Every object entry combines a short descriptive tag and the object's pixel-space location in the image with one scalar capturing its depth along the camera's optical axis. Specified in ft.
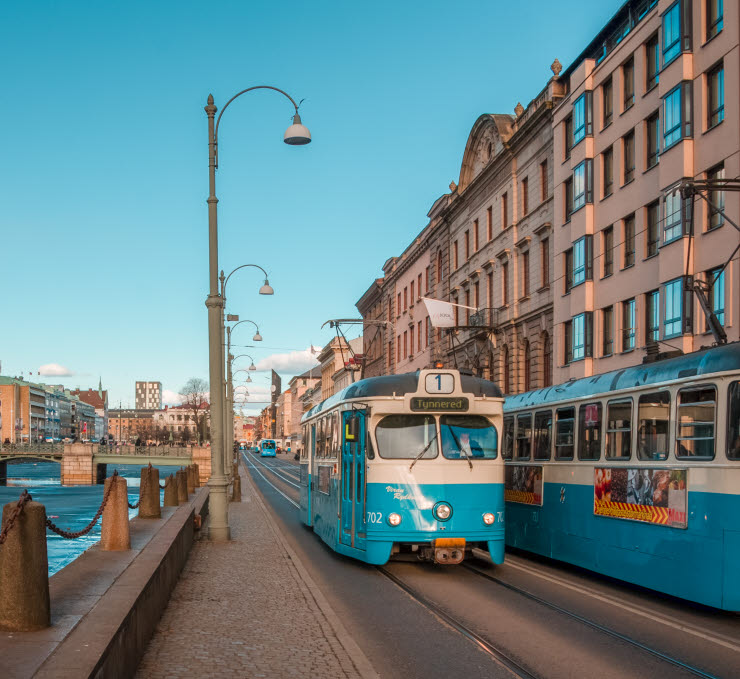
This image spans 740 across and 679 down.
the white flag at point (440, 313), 144.05
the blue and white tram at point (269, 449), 446.44
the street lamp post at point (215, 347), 59.98
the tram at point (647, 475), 33.09
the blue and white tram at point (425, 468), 44.96
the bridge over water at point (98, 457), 332.80
